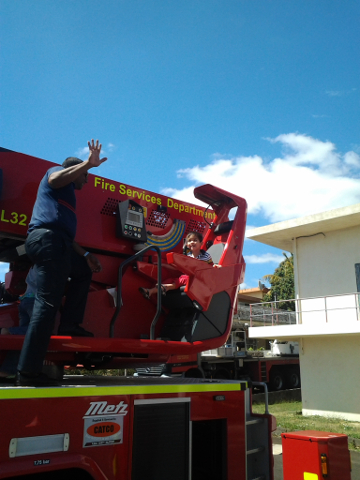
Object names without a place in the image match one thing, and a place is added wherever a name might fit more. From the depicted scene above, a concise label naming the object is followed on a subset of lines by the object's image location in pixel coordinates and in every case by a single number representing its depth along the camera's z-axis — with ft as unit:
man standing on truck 10.50
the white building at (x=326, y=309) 48.60
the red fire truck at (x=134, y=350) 9.41
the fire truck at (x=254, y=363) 73.31
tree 132.46
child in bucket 14.93
